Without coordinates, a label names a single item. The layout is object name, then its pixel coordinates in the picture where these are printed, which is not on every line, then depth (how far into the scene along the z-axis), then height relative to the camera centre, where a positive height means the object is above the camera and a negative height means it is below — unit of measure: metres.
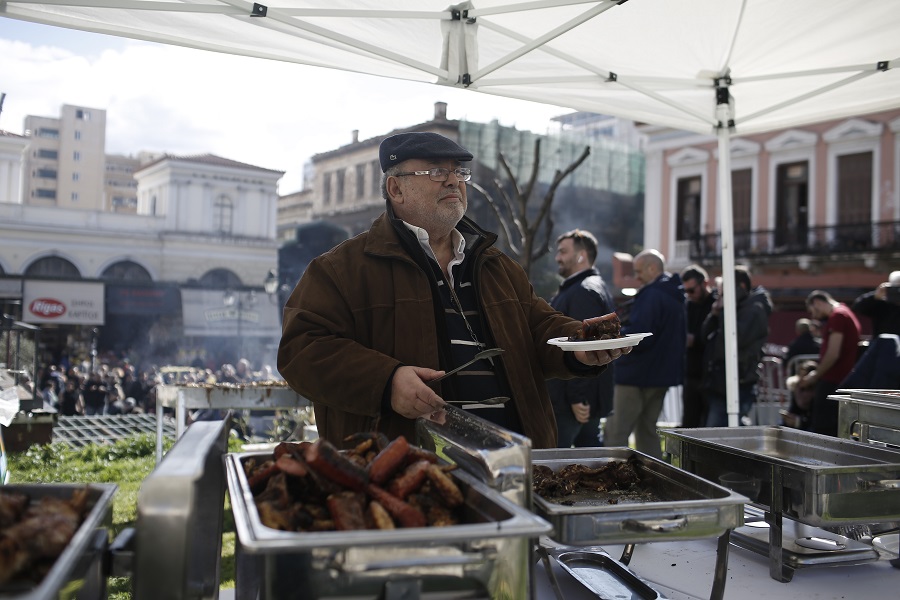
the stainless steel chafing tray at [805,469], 1.98 -0.43
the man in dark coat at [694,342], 6.99 -0.19
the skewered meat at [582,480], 1.87 -0.42
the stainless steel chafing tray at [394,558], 1.18 -0.41
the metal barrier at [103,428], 9.84 -1.87
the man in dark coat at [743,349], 6.38 -0.23
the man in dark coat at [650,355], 5.64 -0.26
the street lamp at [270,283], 17.95 +0.67
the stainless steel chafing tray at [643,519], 1.52 -0.41
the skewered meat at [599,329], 2.12 -0.03
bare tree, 8.14 +1.14
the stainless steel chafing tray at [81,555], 1.05 -0.41
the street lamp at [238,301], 30.16 +0.33
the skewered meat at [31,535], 1.13 -0.38
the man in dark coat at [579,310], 4.97 +0.06
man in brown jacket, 2.22 +0.00
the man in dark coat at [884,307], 5.84 +0.16
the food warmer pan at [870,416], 2.70 -0.34
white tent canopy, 3.26 +1.35
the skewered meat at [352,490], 1.35 -0.35
